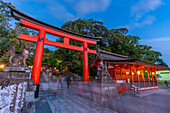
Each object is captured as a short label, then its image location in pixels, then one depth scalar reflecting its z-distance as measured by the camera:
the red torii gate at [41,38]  7.40
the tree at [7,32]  8.53
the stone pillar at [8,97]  1.52
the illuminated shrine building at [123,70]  9.11
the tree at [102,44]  16.83
